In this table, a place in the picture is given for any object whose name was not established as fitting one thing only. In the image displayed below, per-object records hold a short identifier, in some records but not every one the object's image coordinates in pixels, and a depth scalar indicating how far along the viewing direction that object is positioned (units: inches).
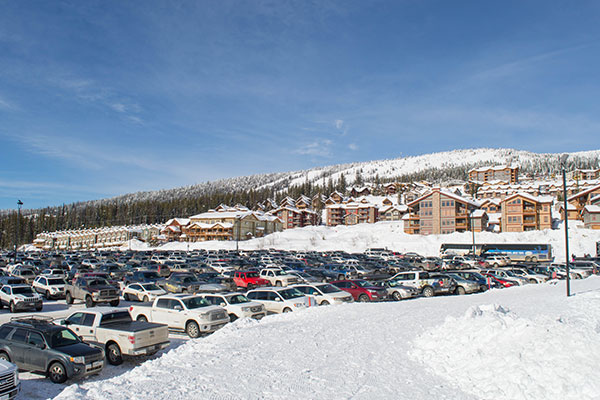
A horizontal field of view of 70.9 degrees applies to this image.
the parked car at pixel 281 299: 772.0
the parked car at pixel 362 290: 956.0
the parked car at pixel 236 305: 712.4
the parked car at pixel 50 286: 1120.2
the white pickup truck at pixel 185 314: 637.3
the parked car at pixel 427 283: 1057.5
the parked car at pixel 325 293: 830.5
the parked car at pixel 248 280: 1264.8
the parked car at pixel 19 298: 914.7
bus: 2369.6
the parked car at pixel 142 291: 1010.1
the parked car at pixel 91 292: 971.3
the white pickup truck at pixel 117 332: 507.8
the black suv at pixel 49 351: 437.7
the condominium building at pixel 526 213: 3393.2
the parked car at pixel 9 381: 363.3
